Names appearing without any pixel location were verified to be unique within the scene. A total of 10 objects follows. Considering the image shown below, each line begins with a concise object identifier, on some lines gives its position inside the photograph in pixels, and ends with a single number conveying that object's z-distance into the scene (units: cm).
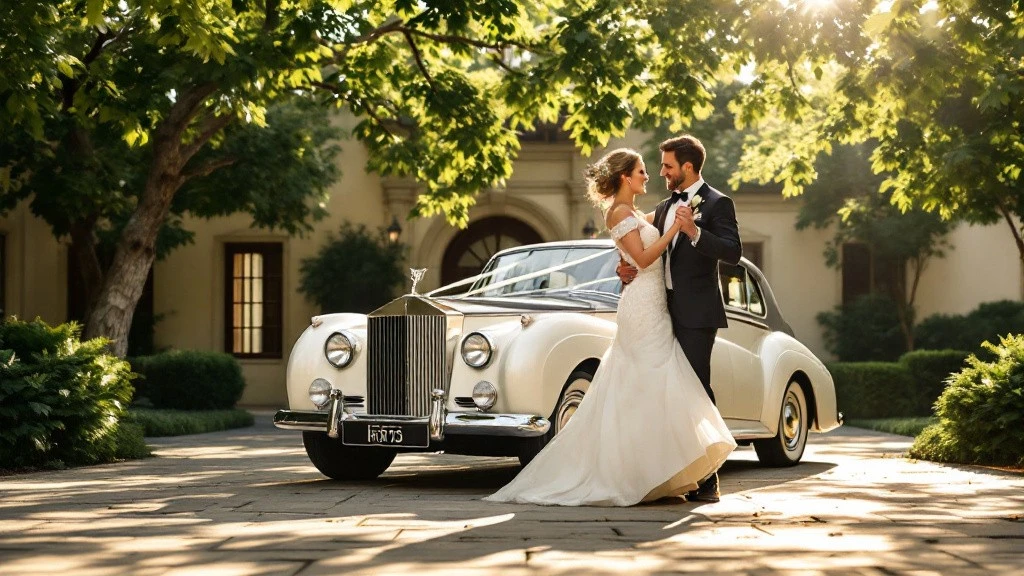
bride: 693
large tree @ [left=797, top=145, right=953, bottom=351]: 2486
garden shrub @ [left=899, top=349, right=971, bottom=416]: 2038
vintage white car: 770
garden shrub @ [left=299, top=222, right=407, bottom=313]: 2523
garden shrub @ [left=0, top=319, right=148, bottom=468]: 978
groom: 718
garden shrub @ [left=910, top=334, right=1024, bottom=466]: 994
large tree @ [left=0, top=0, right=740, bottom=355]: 1243
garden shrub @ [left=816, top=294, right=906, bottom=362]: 2558
